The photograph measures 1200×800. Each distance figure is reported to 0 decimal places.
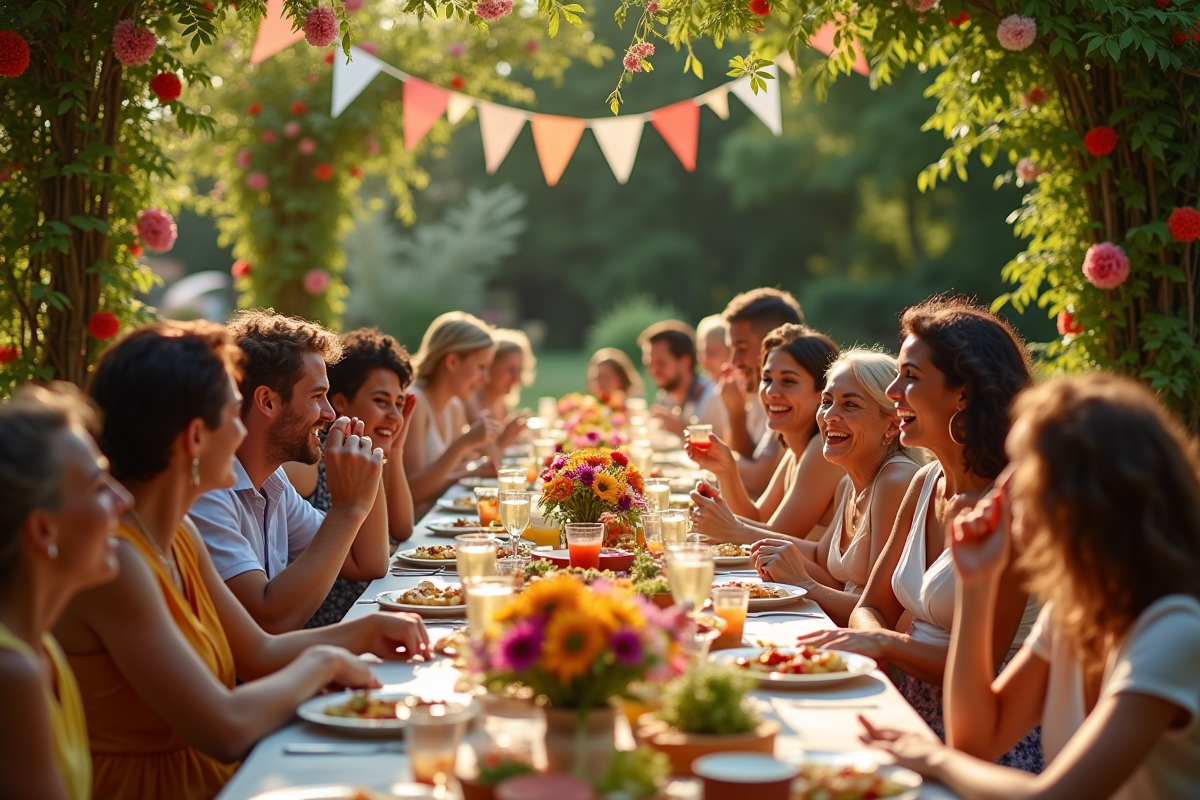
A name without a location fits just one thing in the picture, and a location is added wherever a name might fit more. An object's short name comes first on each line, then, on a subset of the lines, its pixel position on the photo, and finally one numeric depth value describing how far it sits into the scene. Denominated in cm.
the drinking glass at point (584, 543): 289
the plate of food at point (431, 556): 341
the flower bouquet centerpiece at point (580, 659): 150
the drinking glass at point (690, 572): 225
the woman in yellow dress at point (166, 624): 188
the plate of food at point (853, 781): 151
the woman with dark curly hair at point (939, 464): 268
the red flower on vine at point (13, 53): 374
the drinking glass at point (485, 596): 209
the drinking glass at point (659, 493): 365
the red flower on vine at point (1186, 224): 429
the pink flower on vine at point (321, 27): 394
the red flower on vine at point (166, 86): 422
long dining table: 168
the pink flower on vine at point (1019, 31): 413
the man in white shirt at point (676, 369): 802
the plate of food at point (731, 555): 344
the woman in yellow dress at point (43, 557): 149
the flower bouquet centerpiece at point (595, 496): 347
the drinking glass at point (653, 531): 307
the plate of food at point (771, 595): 283
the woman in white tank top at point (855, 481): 319
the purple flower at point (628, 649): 149
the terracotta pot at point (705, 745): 160
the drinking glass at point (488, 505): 389
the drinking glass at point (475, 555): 241
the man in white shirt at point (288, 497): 274
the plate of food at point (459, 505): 473
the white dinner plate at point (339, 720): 182
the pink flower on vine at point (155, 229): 441
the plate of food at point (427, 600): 268
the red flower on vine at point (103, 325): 421
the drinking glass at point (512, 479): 330
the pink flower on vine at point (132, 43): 394
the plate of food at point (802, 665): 210
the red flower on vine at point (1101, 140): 443
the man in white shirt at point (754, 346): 549
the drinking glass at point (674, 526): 293
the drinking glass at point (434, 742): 152
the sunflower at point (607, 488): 346
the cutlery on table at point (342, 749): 179
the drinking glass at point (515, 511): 318
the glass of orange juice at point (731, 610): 227
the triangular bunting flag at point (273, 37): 509
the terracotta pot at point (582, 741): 153
